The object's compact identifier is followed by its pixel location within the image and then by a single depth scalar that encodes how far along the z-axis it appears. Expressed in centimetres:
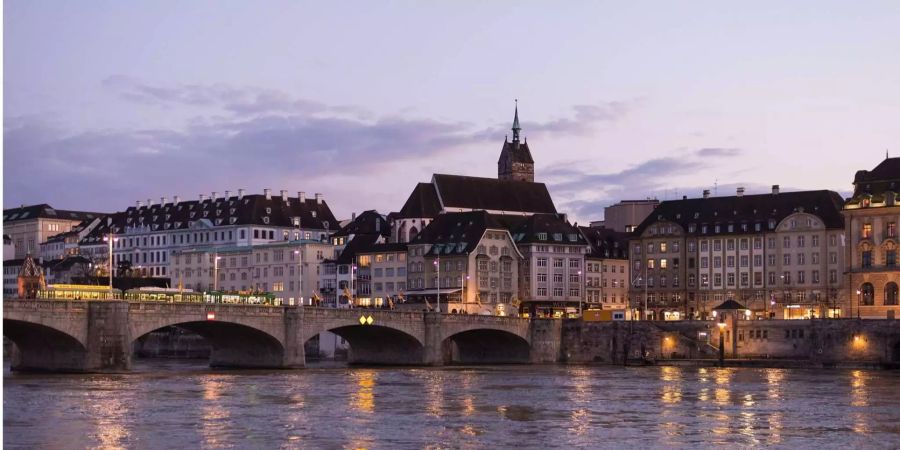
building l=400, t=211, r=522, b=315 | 14262
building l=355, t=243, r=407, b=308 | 15238
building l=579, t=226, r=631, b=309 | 15812
